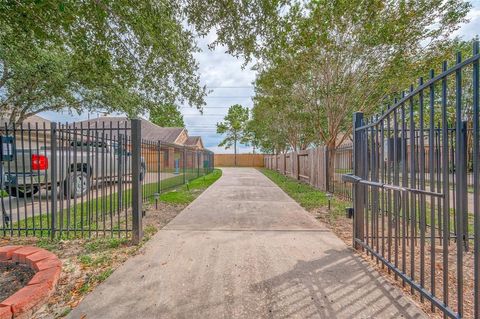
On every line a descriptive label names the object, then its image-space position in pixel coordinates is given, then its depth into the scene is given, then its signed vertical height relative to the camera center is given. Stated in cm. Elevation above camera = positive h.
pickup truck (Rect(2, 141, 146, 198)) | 401 -11
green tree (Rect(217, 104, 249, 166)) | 4069 +537
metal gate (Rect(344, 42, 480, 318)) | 175 -36
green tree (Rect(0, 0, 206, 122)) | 444 +253
